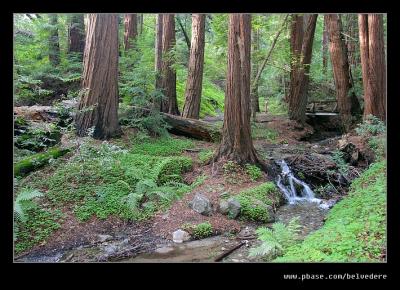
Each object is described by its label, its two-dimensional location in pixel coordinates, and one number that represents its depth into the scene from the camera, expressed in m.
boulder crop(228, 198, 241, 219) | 6.80
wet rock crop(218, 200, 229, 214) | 6.89
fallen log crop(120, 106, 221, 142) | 11.52
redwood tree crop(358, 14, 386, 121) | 10.77
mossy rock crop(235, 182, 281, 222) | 6.85
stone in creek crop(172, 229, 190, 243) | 5.99
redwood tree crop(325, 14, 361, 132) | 13.76
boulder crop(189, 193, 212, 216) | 6.78
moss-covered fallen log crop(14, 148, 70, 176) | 6.96
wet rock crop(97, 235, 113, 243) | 5.85
